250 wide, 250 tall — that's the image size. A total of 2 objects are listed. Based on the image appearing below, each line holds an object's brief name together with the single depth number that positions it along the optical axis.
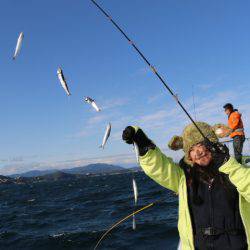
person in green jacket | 2.73
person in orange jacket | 8.27
